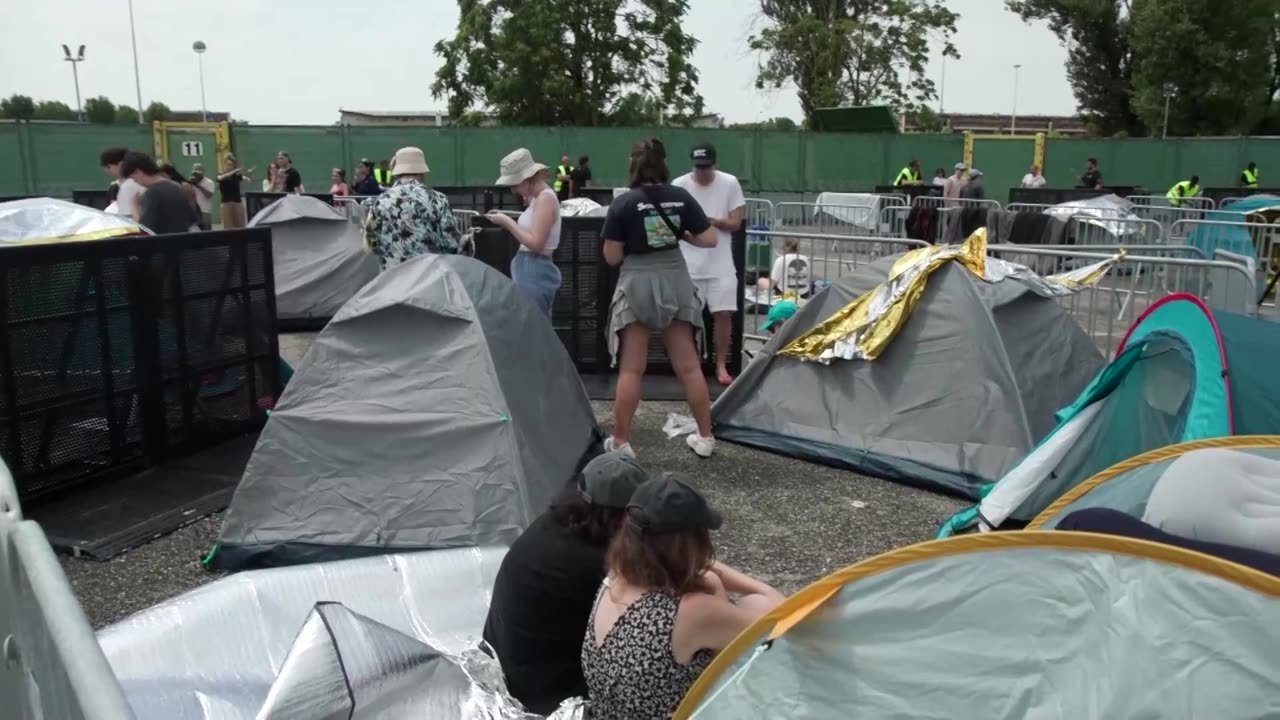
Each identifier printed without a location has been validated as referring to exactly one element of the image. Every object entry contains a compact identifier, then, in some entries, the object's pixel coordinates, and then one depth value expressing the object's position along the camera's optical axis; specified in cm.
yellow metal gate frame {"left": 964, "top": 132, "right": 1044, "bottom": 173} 2409
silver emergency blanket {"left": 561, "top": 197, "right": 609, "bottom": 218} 923
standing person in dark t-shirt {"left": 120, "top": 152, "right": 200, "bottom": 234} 768
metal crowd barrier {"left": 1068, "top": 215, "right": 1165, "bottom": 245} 1294
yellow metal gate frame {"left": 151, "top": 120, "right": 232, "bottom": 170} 2148
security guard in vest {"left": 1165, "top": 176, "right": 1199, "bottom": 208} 1772
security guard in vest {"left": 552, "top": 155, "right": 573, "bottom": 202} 1784
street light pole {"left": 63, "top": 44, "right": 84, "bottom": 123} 4503
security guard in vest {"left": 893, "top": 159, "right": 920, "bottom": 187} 1984
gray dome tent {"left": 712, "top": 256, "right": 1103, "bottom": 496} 535
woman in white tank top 610
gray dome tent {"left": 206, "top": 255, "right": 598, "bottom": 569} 442
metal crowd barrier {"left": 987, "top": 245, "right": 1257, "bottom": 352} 638
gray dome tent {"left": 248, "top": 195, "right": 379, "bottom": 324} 993
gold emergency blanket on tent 557
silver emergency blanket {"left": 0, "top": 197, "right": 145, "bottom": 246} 572
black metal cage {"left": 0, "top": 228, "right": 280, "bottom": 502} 496
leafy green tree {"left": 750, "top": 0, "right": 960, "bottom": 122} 3641
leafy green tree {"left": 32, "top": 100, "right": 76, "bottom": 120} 5094
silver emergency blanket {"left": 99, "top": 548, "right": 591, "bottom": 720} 299
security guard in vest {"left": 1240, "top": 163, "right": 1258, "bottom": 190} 2033
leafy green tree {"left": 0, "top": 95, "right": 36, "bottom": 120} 5172
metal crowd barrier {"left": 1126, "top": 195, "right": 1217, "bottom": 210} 1636
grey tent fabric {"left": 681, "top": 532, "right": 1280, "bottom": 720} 190
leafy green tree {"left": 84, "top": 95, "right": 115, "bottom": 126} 5441
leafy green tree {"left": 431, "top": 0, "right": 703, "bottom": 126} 3303
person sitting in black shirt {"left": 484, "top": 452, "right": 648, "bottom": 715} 290
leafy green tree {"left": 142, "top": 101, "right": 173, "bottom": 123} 5316
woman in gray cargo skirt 548
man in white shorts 689
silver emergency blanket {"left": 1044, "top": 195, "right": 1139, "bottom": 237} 1291
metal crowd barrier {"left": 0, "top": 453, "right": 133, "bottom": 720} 112
